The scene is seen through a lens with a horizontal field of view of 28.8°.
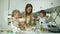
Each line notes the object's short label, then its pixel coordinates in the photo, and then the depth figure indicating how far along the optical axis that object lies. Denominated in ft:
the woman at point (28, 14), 5.00
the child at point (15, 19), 4.97
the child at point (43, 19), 4.95
